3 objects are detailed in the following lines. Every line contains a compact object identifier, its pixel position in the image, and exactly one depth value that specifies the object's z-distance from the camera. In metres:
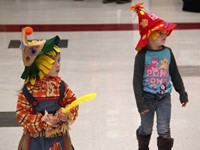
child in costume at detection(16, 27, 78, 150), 5.32
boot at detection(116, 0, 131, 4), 15.62
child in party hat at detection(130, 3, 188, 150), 6.26
